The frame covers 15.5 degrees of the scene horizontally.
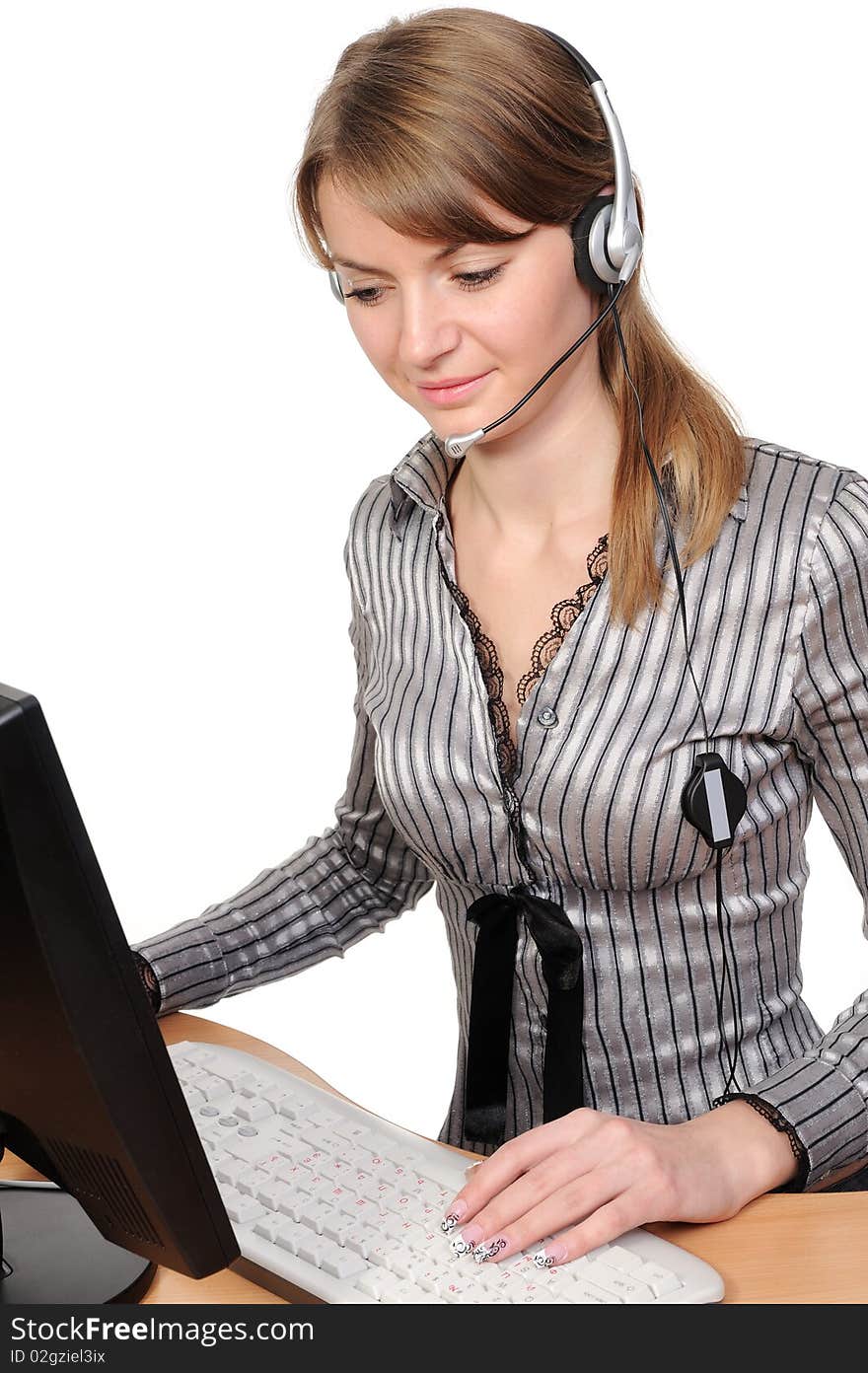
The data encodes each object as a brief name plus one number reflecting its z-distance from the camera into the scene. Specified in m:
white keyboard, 1.73
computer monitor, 1.58
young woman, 1.94
